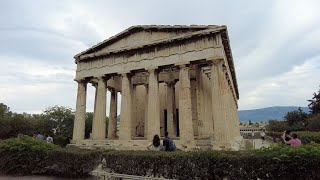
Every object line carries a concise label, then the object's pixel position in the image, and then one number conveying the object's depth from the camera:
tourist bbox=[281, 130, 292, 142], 13.16
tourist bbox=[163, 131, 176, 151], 12.27
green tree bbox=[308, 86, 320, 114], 52.74
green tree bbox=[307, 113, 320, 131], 44.21
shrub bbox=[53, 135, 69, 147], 31.96
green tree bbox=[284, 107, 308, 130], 59.87
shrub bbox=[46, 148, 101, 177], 11.82
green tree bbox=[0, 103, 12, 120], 48.33
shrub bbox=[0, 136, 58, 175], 13.33
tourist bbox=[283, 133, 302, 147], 10.99
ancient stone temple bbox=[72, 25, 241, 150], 19.72
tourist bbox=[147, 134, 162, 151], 12.61
